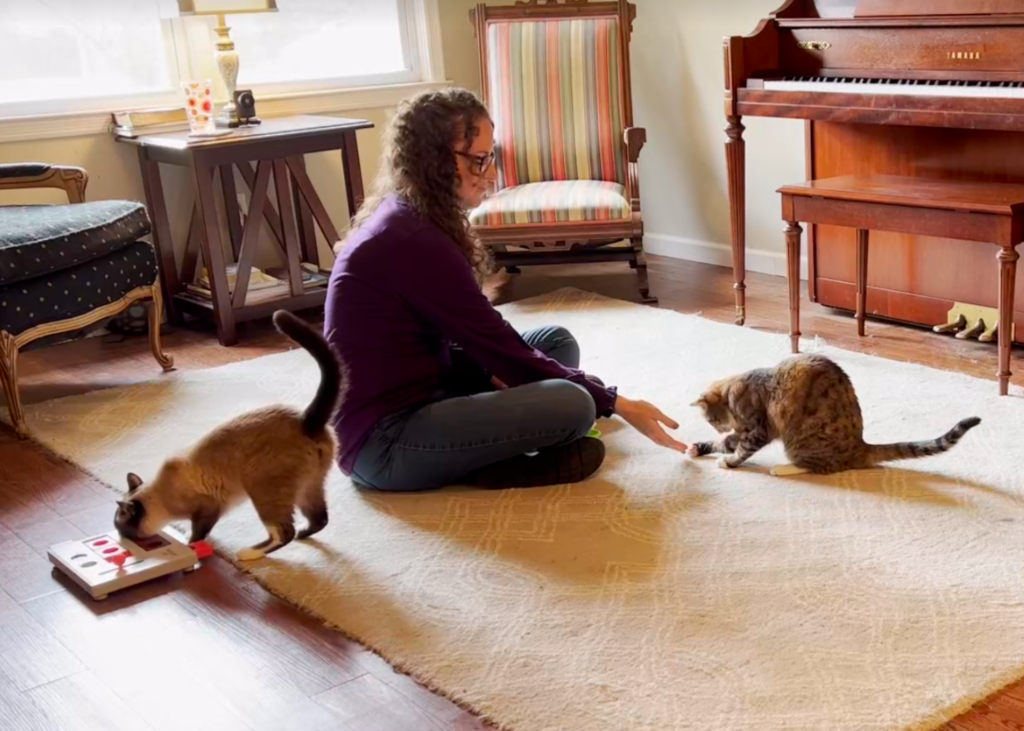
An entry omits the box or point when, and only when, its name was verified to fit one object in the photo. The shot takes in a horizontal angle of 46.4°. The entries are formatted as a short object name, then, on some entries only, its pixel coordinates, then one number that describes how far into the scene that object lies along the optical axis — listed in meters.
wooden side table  4.11
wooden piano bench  2.97
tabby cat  2.56
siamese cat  2.35
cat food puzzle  2.34
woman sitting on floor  2.50
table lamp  4.14
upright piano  3.14
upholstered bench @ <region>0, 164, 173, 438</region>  3.36
